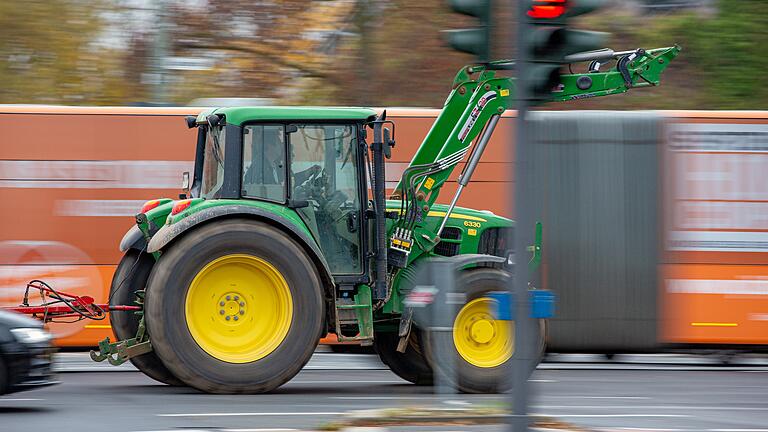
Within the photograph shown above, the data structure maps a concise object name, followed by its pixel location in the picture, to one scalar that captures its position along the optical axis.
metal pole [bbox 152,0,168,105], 43.50
